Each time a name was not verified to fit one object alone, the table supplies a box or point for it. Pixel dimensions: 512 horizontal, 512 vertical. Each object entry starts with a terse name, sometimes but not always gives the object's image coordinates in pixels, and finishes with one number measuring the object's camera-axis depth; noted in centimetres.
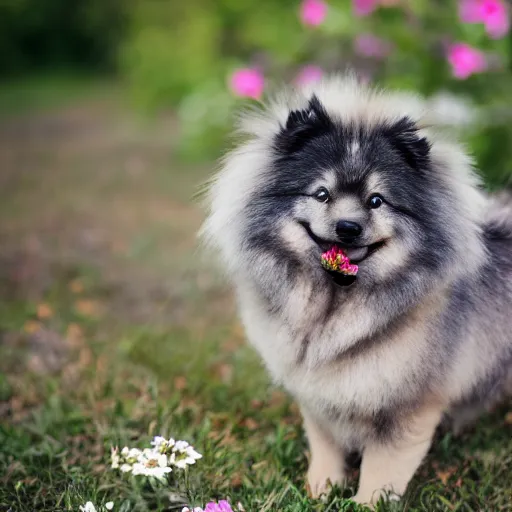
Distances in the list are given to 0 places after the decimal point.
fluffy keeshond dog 213
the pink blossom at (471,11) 446
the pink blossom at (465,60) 465
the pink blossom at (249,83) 595
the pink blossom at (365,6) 535
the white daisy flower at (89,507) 213
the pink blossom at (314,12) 557
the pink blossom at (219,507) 207
